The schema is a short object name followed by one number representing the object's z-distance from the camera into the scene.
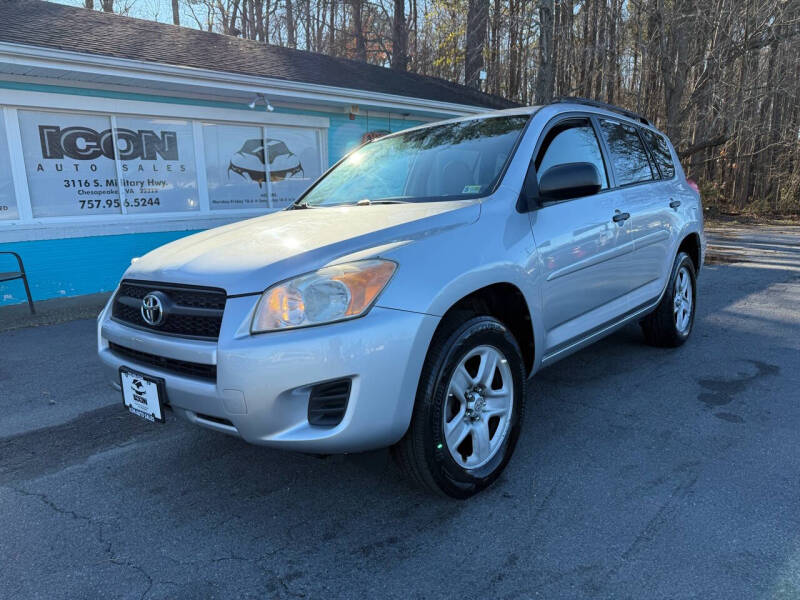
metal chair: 6.26
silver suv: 2.05
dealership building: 7.00
